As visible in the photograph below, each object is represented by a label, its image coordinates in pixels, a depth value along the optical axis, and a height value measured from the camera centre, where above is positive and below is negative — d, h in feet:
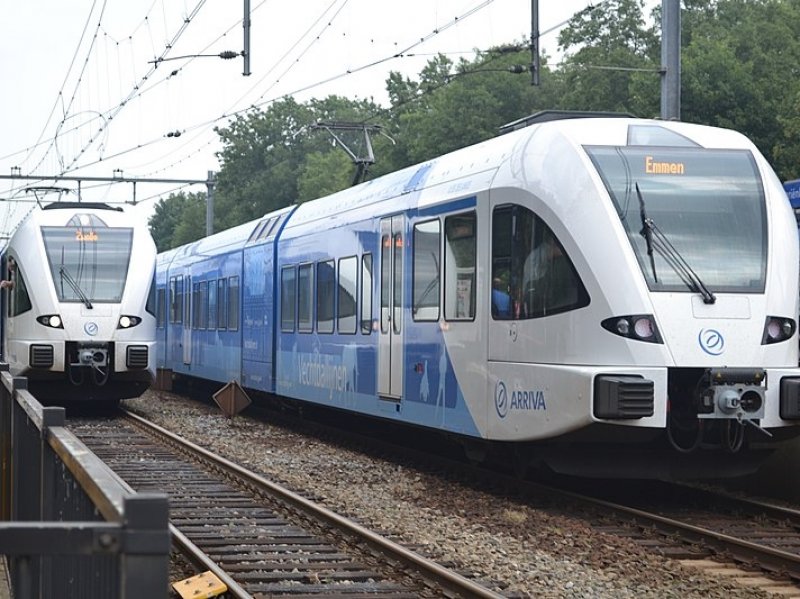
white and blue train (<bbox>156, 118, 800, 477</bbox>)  35.29 +0.70
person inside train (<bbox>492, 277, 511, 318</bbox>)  39.22 +0.73
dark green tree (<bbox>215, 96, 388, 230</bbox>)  327.67 +38.75
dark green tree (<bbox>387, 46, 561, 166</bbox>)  213.87 +33.05
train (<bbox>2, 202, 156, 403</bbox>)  68.80 +0.96
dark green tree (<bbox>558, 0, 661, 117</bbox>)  180.34 +36.69
